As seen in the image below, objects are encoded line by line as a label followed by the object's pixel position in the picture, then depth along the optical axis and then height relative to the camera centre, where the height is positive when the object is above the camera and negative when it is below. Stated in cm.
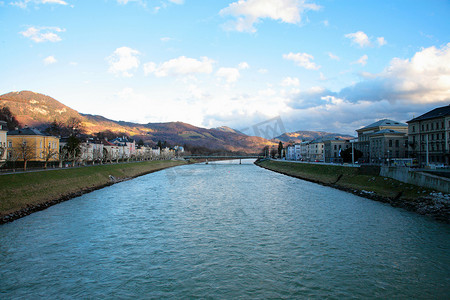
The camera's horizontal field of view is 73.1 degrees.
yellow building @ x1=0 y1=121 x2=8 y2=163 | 4739 +259
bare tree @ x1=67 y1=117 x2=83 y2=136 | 9934 +960
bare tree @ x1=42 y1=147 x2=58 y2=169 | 5582 +18
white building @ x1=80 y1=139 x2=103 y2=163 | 7340 +180
